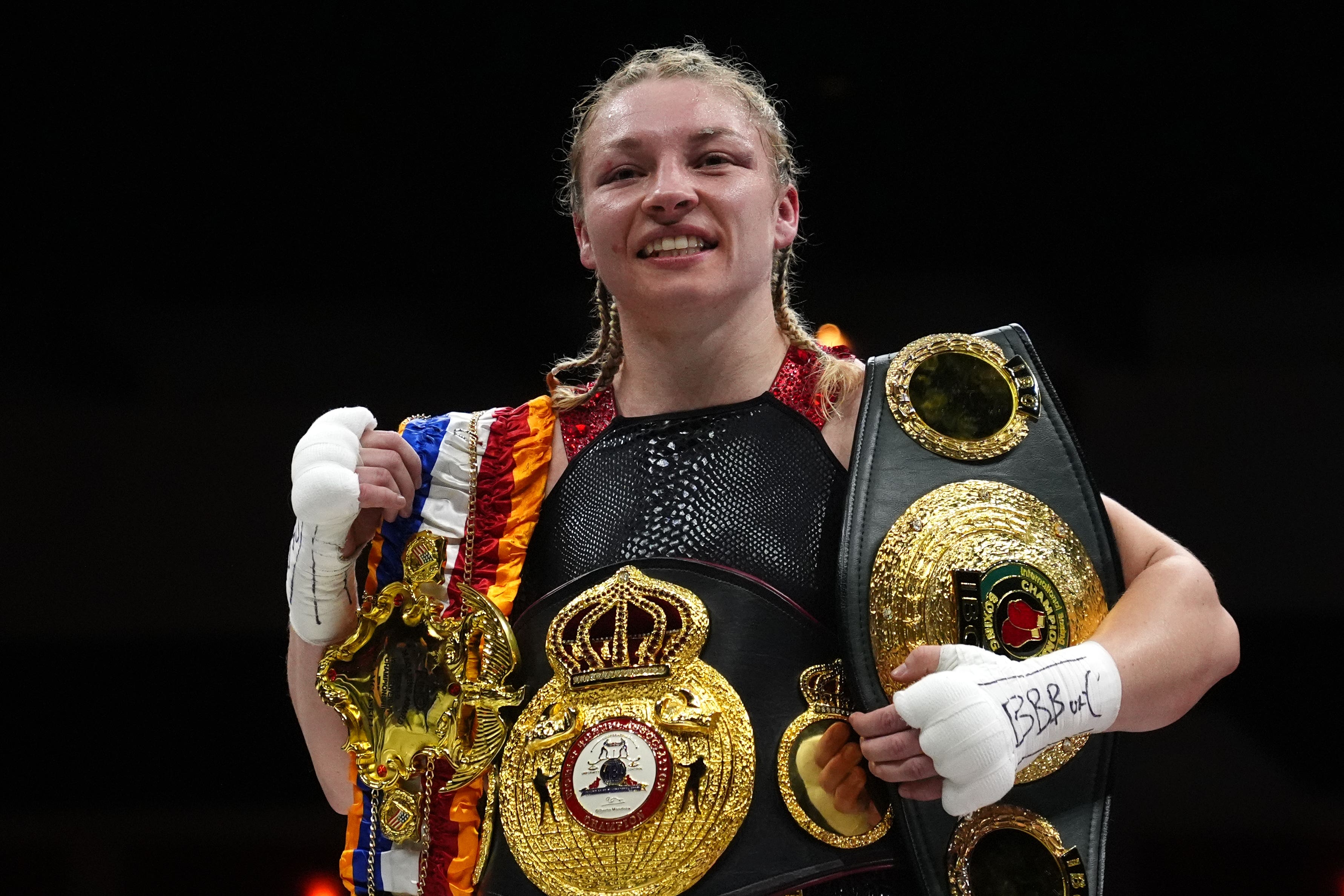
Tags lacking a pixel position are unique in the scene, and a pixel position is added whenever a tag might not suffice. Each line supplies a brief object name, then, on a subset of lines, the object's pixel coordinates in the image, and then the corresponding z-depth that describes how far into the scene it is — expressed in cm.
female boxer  266
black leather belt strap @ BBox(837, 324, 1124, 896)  256
